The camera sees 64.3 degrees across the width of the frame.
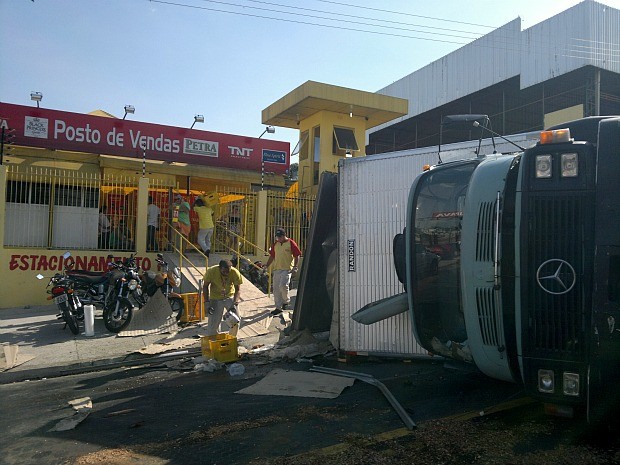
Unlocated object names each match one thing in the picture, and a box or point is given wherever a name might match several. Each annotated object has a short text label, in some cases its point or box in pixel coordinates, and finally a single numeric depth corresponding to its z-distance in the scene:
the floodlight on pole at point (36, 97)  16.38
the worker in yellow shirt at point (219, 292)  8.32
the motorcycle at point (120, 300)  9.25
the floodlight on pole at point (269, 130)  19.20
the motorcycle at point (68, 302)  8.93
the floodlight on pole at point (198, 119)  18.38
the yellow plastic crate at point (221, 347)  7.31
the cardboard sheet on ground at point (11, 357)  7.33
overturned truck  3.53
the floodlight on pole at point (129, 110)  17.00
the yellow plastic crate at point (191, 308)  10.02
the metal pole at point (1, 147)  11.93
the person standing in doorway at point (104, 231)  12.95
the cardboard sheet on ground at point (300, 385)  5.63
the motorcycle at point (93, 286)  9.61
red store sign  15.38
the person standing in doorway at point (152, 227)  13.55
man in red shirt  10.46
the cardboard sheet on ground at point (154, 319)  9.48
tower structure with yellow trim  17.28
